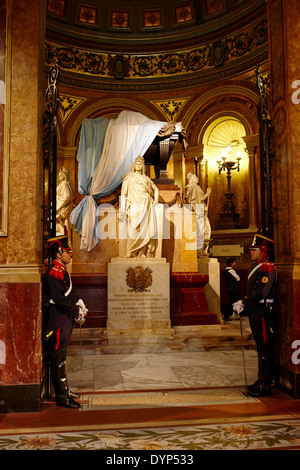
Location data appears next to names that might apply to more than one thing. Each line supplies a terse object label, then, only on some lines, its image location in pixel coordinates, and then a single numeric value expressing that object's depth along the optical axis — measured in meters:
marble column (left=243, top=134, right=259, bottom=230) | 12.70
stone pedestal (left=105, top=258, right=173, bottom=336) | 6.87
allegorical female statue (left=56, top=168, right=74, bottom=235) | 9.55
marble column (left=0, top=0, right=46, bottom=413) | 3.84
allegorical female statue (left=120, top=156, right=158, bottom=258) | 7.27
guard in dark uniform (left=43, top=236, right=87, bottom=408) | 4.00
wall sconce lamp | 13.28
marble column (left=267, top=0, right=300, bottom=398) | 4.23
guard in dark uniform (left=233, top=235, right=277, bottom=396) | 4.28
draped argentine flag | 8.99
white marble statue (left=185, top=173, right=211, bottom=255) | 9.59
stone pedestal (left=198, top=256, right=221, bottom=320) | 8.36
